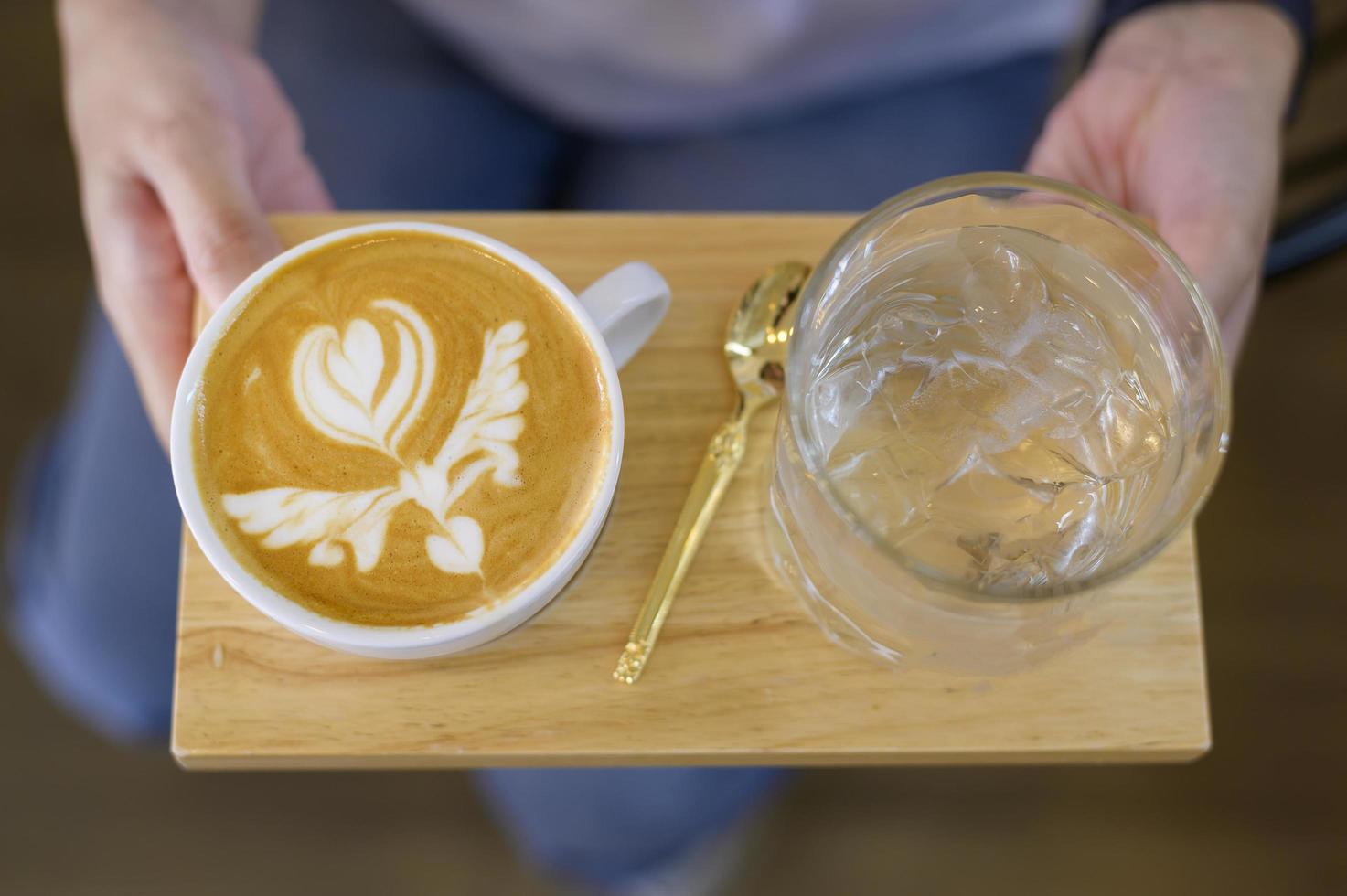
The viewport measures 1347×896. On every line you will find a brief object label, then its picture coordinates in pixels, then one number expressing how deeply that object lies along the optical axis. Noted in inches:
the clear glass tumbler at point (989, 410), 21.2
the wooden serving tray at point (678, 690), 23.5
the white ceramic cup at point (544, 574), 21.0
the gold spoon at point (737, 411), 24.1
